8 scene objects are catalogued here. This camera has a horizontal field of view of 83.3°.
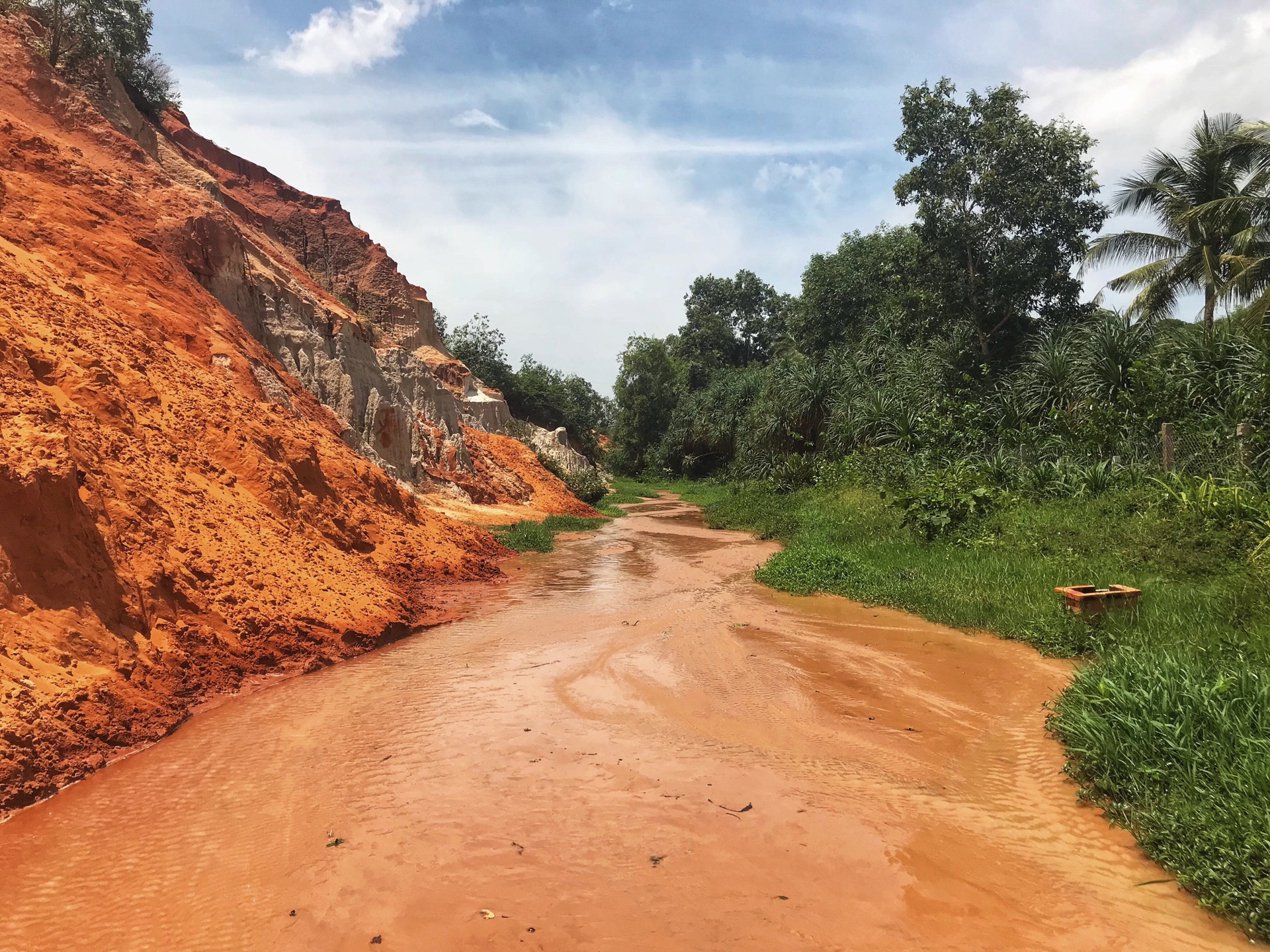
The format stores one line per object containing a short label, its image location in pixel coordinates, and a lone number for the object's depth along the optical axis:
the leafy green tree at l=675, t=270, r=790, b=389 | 51.16
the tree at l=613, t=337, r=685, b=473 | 46.41
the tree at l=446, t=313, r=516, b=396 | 40.00
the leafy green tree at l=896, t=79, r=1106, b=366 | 18.83
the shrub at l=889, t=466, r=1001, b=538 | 11.44
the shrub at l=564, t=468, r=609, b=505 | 29.20
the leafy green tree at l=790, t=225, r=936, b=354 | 29.03
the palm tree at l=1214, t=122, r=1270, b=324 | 16.48
